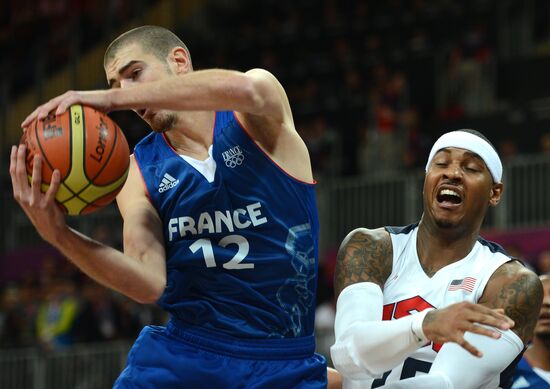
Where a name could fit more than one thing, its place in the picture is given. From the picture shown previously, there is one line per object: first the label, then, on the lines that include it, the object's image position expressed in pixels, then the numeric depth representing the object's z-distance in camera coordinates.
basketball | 9.11
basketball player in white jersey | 10.41
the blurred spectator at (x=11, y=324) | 30.69
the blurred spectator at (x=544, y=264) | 22.18
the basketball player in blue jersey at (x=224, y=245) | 10.63
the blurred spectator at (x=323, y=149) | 33.16
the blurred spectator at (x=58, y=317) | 29.41
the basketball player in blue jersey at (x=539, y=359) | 14.17
